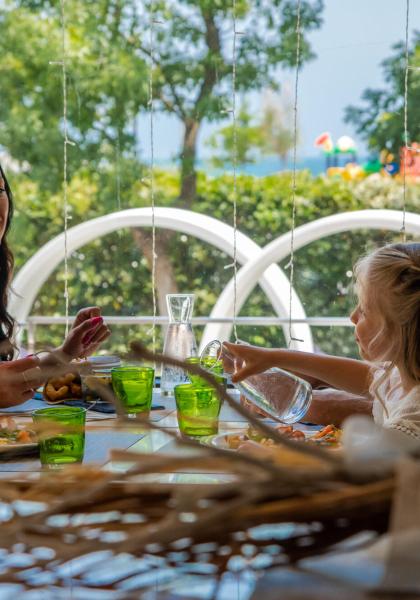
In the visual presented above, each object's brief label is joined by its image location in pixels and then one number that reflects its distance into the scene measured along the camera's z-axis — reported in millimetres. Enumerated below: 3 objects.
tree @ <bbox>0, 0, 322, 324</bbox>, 6102
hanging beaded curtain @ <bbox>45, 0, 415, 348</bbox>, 6172
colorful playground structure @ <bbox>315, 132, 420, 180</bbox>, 6082
